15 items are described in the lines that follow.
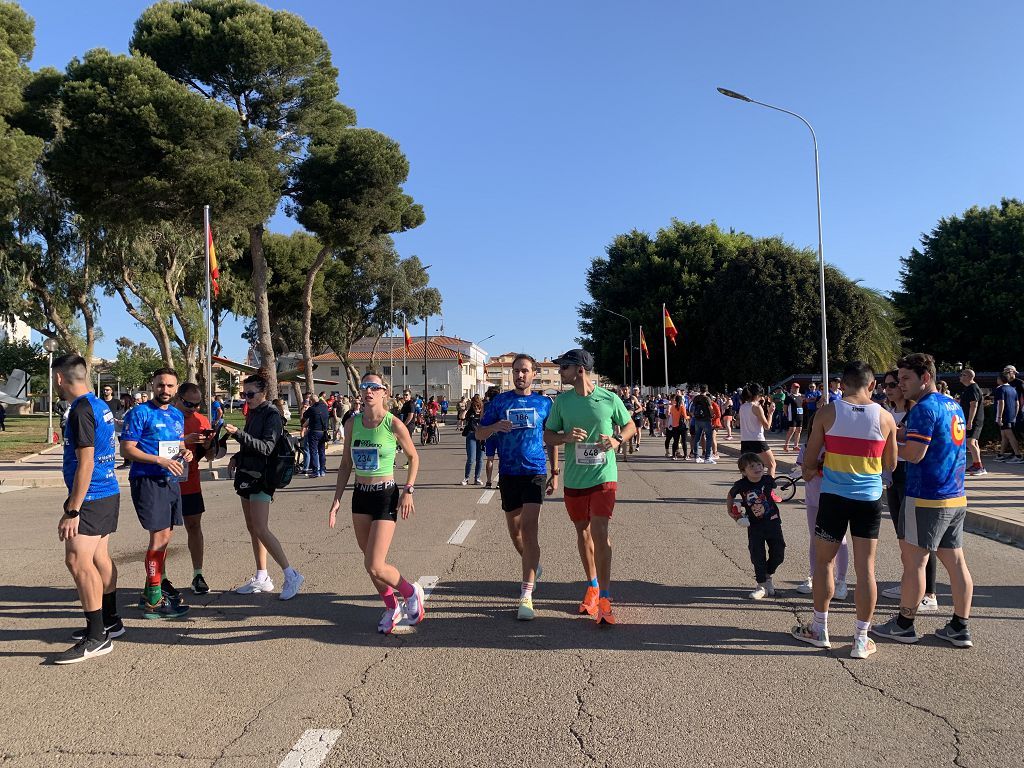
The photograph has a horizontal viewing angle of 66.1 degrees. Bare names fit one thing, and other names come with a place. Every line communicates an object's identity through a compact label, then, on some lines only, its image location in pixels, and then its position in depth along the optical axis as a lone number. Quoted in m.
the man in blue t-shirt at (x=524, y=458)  5.68
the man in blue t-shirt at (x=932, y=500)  4.90
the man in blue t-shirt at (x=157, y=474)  5.56
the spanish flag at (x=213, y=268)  24.42
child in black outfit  6.21
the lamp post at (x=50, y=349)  23.10
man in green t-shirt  5.38
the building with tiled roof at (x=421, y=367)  106.56
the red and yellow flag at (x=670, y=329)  40.47
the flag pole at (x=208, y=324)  21.03
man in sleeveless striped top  4.70
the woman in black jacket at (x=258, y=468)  6.07
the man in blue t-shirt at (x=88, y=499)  4.67
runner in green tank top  5.21
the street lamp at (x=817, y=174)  21.76
